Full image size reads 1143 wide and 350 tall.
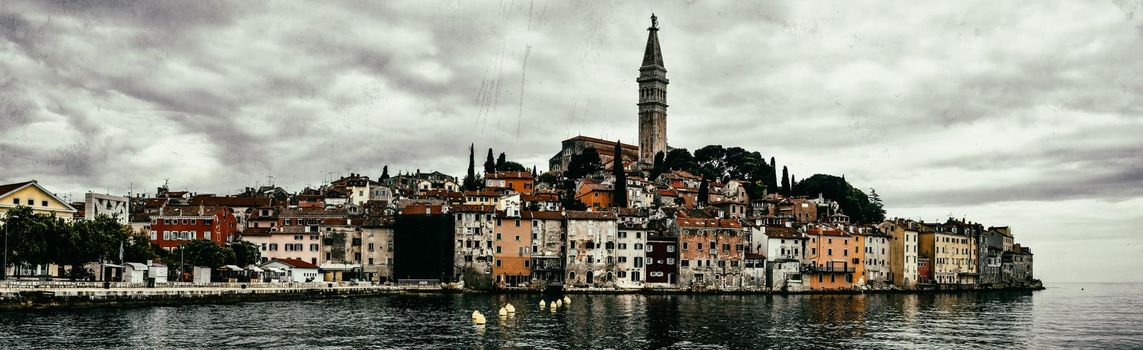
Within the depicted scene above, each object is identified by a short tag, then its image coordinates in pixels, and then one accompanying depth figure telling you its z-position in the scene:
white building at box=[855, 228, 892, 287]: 119.54
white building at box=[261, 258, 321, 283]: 97.97
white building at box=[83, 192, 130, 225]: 105.50
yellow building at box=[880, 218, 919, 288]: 124.06
